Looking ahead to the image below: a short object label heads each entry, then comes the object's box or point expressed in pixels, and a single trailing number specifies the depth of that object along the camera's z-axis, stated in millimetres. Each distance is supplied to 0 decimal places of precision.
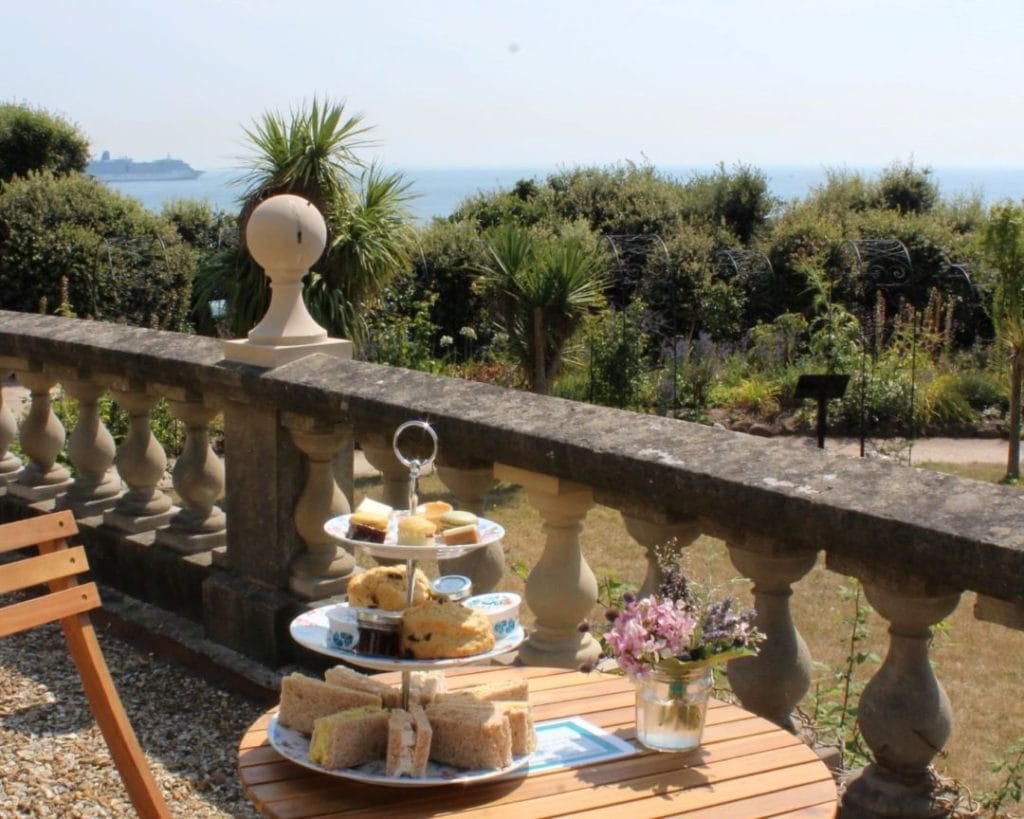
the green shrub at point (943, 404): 12680
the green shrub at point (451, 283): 16656
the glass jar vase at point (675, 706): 2262
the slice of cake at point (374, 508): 2350
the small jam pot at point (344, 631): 2287
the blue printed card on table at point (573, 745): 2266
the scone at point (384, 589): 2321
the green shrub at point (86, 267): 16359
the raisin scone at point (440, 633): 2230
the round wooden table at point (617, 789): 2078
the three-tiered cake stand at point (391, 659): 2131
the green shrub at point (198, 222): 20078
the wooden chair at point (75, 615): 2682
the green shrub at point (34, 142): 23344
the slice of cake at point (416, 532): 2215
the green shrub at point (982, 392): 13406
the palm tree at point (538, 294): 11086
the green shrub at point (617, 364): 12234
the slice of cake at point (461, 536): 2273
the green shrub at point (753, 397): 12719
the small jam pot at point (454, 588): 2355
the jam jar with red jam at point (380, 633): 2238
